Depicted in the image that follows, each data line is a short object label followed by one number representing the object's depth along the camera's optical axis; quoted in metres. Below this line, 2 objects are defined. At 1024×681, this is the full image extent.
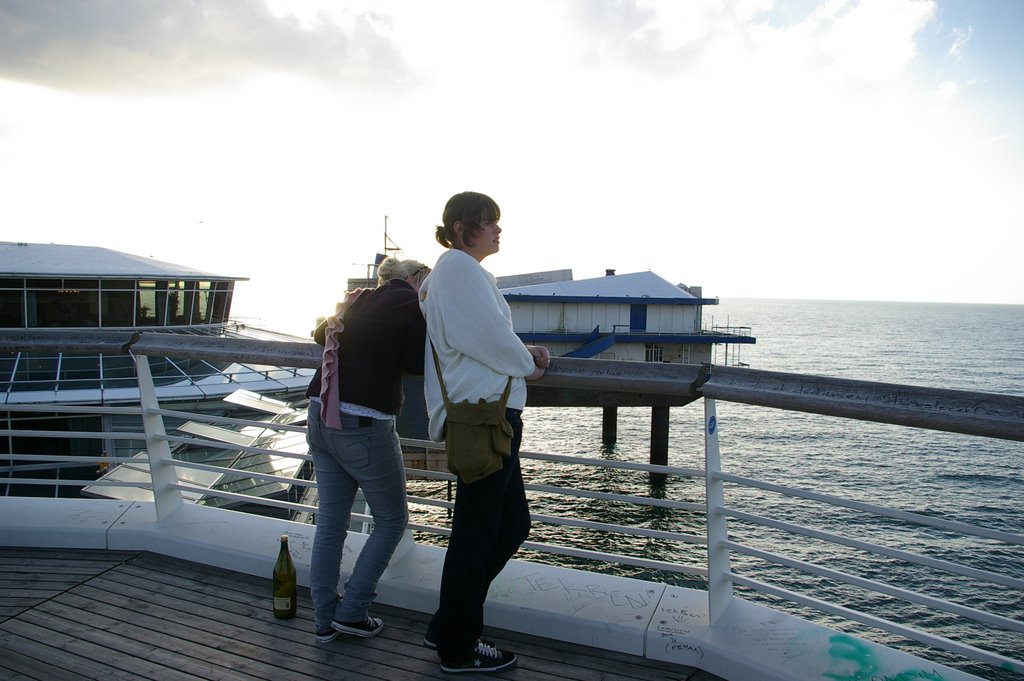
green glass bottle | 3.06
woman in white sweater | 2.38
